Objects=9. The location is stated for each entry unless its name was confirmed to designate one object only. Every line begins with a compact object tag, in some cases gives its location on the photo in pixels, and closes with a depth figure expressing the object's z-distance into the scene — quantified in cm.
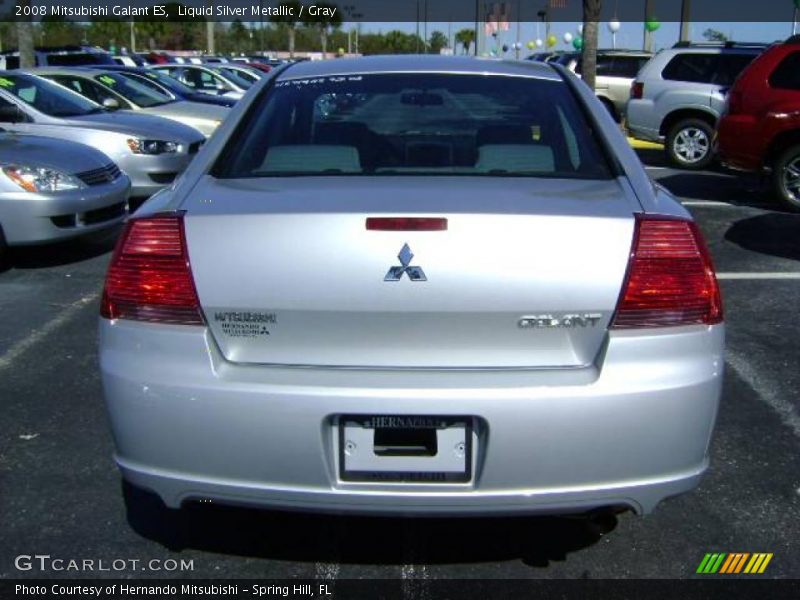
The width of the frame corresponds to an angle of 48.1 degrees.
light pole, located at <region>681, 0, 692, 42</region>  2477
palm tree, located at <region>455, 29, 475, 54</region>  9188
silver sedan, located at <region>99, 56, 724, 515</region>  236
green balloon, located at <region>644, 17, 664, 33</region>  2760
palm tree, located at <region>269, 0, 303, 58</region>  5093
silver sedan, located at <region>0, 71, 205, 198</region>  889
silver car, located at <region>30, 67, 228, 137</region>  1160
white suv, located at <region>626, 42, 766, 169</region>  1297
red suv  939
